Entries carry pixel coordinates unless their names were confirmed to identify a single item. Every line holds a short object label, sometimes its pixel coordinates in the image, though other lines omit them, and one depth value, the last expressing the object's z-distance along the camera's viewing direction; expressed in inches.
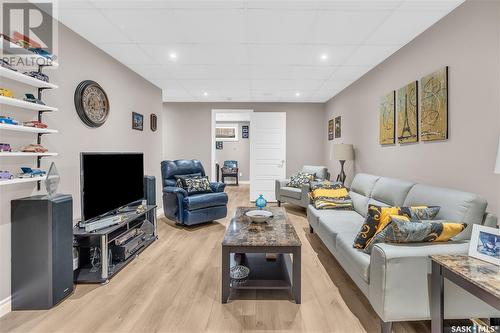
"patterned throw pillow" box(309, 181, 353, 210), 129.7
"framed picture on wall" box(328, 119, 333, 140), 225.1
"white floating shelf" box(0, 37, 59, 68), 70.3
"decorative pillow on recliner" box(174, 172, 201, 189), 160.0
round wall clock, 105.9
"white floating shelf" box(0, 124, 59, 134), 67.9
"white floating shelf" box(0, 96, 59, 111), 68.7
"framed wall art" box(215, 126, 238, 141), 389.1
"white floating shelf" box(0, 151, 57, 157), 68.4
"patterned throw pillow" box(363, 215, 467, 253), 63.8
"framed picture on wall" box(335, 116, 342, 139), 205.1
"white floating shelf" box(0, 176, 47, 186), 67.7
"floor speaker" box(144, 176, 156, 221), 137.1
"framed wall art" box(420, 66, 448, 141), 90.7
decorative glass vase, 117.0
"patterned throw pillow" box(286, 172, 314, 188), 202.5
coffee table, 76.4
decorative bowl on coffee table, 99.0
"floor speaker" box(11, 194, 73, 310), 75.0
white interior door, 244.1
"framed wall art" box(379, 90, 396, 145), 125.1
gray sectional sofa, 59.8
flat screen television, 91.1
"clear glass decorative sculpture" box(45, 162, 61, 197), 79.4
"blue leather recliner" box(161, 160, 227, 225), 149.1
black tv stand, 89.4
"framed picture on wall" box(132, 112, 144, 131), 153.6
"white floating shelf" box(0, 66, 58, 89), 69.3
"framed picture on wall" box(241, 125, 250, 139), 387.5
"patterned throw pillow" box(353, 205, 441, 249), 73.0
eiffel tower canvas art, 107.9
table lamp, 172.6
